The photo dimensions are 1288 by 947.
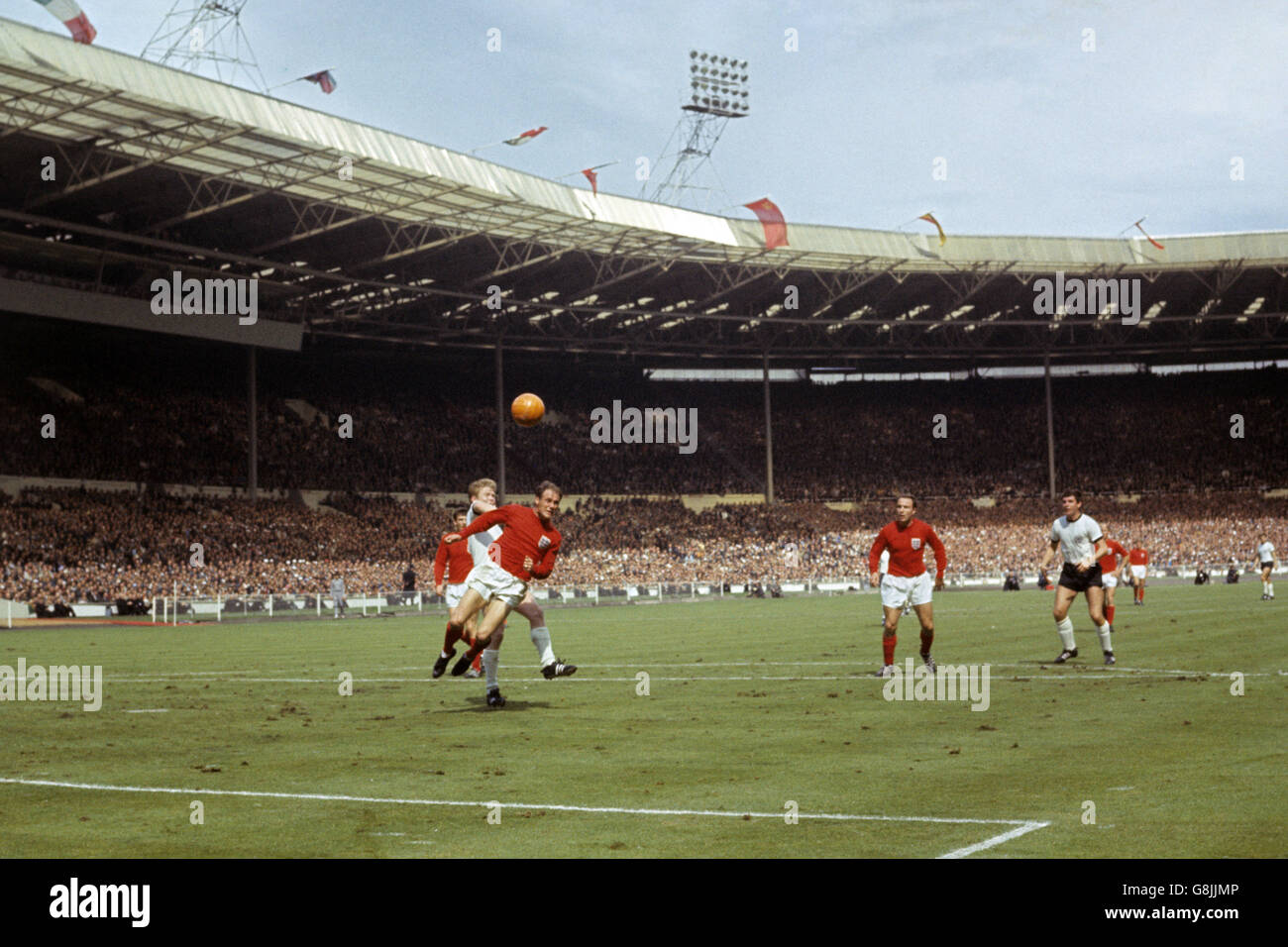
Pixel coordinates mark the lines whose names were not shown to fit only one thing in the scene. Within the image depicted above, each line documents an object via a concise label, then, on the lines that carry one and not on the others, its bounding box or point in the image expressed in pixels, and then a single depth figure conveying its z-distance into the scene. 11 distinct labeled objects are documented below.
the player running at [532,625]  14.31
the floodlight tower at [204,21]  43.75
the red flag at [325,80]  43.59
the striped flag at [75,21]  37.28
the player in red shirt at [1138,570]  37.41
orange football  18.33
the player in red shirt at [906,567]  17.14
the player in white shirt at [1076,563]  18.33
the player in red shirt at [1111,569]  22.78
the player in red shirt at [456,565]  18.19
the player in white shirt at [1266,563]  37.09
